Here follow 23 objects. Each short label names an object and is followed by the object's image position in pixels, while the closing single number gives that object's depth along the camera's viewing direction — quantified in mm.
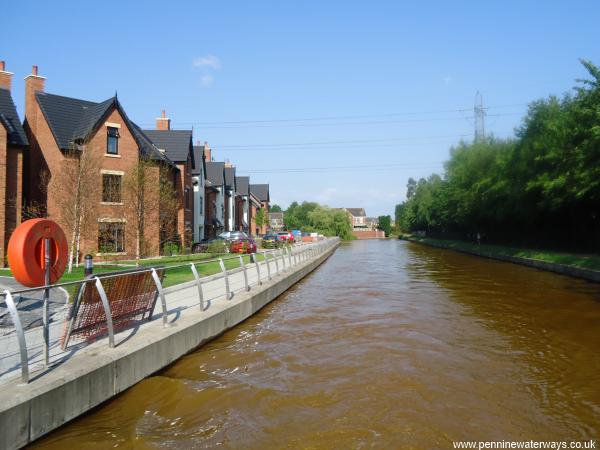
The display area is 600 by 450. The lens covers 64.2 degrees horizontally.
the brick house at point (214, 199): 45188
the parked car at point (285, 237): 49497
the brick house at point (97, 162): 24156
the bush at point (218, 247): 29533
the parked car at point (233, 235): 34062
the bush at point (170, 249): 28505
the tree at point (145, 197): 22406
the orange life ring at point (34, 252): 6793
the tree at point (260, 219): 75344
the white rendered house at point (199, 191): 39438
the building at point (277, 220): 128375
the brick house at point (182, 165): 32853
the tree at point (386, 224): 147625
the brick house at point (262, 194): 90250
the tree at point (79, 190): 20203
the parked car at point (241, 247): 29531
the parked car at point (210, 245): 29833
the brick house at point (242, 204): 64394
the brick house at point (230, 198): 56125
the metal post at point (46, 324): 5660
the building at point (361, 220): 176625
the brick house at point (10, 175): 21750
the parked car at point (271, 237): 47862
